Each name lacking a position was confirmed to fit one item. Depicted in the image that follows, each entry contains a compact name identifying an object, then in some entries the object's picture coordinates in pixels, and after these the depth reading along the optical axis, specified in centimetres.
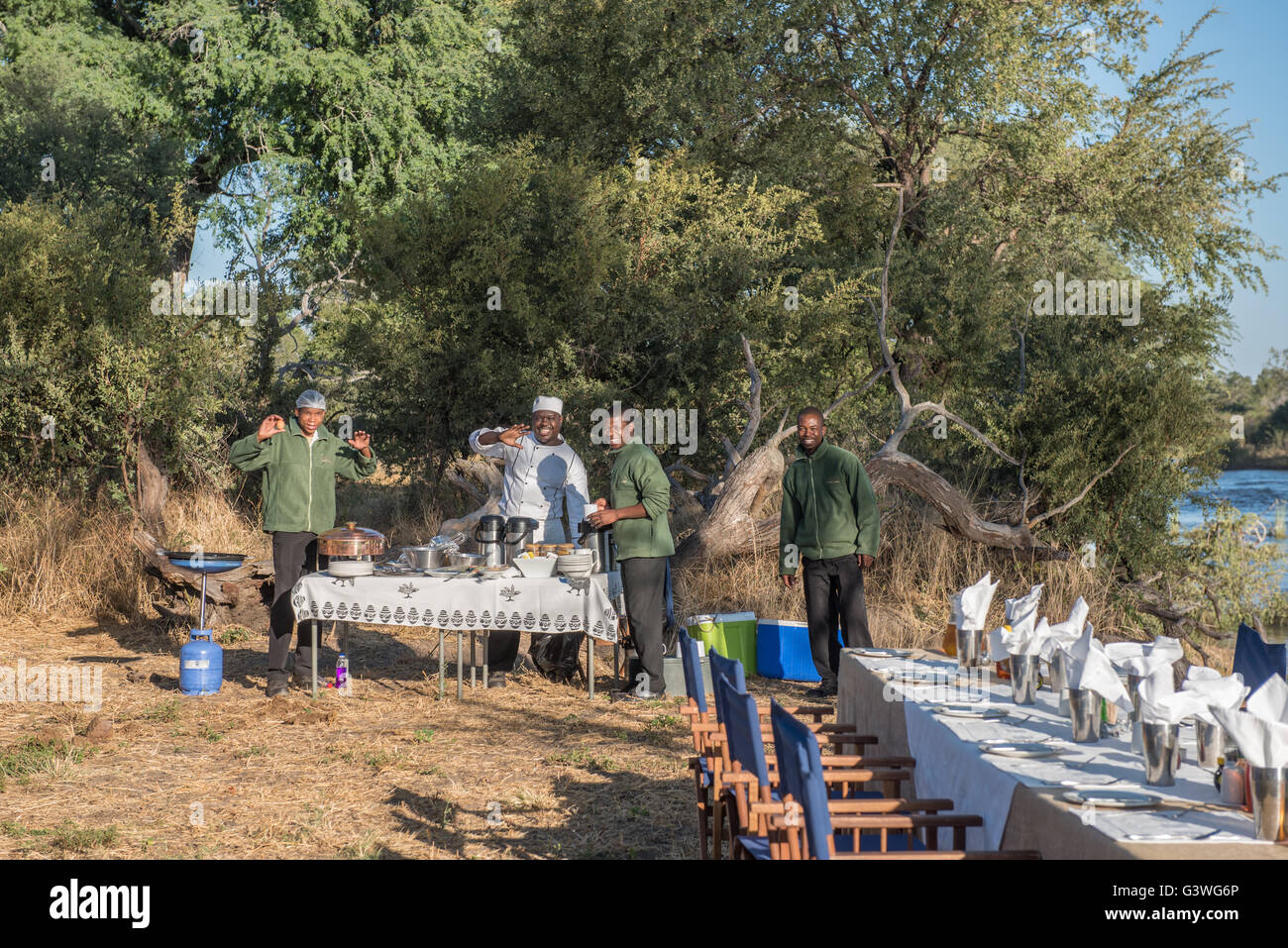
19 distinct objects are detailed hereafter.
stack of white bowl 788
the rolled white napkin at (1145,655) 354
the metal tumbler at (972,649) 497
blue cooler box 916
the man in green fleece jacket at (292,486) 823
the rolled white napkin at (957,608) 507
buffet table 787
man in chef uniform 873
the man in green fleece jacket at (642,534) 810
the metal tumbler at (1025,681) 447
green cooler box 894
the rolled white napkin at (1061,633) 451
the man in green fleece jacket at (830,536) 816
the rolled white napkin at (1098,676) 378
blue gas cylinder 841
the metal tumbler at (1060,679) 425
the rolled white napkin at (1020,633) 453
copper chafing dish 790
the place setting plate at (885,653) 561
